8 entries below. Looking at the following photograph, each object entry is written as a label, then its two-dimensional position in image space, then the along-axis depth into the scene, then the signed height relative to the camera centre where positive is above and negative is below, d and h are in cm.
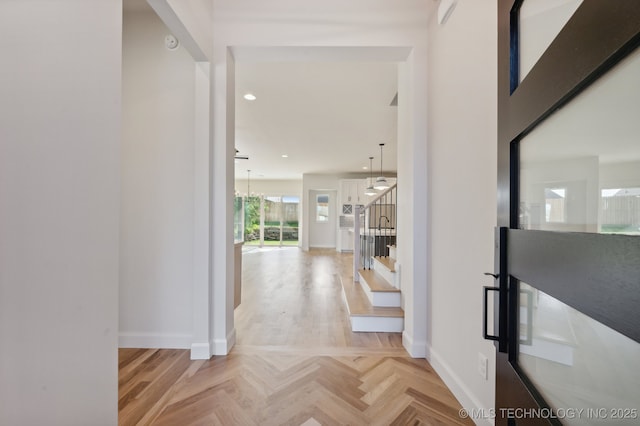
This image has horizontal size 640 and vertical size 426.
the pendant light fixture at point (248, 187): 1125 +108
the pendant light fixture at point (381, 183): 604 +70
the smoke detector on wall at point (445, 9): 171 +134
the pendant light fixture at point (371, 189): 751 +68
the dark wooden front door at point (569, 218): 49 -1
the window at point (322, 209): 1034 +15
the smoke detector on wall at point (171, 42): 225 +144
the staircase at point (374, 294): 268 -98
